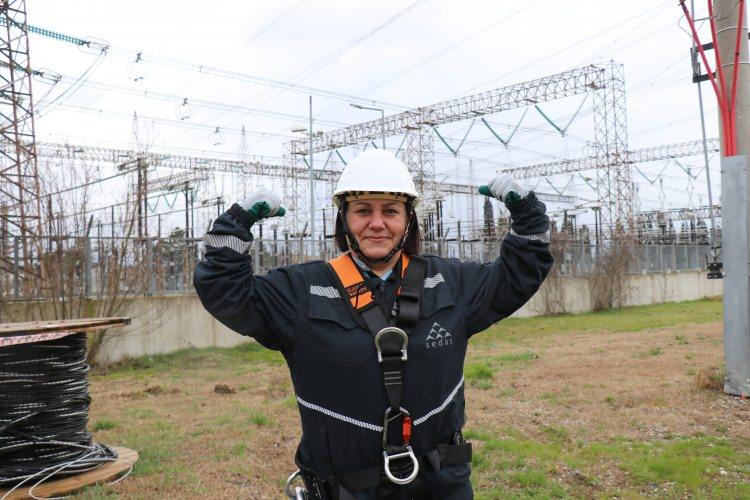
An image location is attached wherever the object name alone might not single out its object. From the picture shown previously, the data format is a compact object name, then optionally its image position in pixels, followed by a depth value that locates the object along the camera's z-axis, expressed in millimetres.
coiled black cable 5250
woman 2348
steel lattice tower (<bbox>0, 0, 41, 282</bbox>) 12641
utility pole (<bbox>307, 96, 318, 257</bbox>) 24016
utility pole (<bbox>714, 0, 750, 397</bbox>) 7562
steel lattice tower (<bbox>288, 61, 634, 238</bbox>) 32531
